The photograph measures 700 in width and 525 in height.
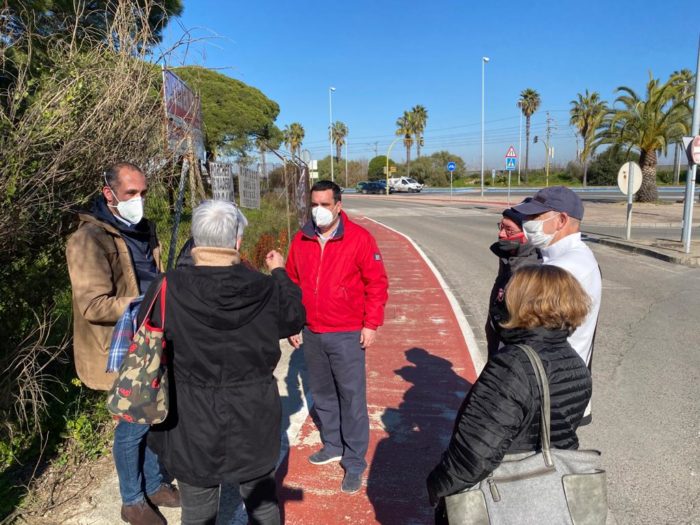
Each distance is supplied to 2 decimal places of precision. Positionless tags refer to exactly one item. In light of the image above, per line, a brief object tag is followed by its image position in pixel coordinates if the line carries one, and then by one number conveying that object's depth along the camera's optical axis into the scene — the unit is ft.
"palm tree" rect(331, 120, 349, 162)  271.28
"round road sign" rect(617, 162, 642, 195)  45.96
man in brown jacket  8.10
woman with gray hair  6.84
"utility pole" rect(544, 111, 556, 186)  163.64
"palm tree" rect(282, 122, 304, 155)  245.45
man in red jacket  10.88
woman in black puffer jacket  5.78
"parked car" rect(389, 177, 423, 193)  168.43
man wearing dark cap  8.04
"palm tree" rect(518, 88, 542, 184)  216.13
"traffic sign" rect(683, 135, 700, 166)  37.14
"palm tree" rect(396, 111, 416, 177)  240.32
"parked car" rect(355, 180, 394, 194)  164.86
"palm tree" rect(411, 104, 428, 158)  245.04
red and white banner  12.98
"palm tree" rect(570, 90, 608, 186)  192.38
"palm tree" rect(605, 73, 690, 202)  75.00
